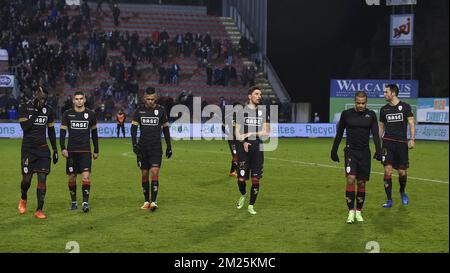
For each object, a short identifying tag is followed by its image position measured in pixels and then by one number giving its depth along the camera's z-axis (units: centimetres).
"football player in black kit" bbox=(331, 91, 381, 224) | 1264
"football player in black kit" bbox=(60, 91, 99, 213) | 1360
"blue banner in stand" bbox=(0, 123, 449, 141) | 3784
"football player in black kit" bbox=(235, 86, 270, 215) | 1352
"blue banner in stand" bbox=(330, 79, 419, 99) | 4172
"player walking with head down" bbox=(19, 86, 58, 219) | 1294
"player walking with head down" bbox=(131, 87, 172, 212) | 1387
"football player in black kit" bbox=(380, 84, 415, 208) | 1488
